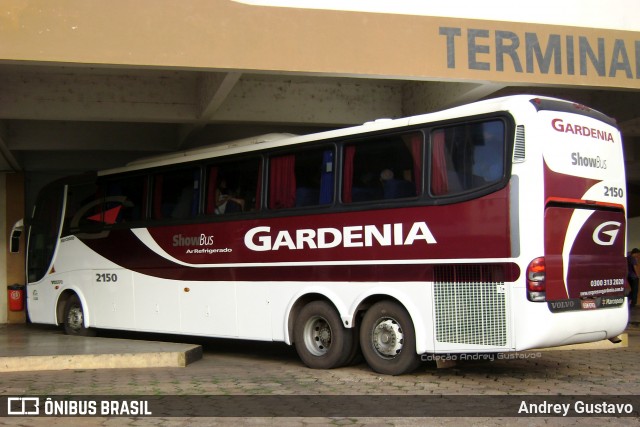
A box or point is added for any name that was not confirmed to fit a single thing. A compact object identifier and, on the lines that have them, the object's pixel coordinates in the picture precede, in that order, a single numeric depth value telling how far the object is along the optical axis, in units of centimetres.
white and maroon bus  805
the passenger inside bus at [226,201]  1088
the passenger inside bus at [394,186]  896
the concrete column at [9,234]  1812
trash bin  1788
